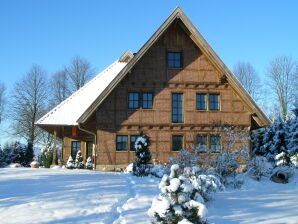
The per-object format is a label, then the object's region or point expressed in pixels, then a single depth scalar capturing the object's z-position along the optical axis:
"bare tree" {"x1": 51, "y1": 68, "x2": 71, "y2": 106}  40.72
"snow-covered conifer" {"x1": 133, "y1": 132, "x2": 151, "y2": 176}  14.49
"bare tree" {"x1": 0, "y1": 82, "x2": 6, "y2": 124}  41.81
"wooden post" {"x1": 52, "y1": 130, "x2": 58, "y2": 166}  20.93
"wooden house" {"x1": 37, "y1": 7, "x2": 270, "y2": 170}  18.64
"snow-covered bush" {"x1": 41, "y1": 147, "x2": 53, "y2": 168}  21.75
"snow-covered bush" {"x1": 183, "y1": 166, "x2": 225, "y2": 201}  9.02
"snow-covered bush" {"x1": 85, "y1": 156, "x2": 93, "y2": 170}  19.44
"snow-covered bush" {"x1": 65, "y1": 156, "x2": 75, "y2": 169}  18.58
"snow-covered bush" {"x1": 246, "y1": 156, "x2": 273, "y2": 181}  14.94
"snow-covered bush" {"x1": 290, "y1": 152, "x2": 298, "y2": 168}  19.98
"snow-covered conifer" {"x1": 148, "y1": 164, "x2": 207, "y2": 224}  5.36
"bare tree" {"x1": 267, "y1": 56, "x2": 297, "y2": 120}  36.00
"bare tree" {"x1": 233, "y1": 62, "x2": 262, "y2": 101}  40.48
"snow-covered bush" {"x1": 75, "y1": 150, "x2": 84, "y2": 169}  19.16
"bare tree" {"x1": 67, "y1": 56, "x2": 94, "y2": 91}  41.19
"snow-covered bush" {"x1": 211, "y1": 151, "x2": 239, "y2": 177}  13.24
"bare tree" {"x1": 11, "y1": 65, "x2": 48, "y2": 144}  36.81
